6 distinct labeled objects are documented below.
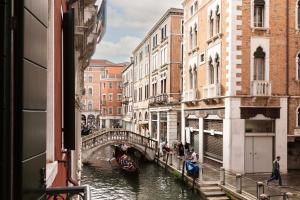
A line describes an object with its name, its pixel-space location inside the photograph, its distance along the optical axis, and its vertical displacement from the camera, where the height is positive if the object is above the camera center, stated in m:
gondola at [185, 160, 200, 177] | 17.05 -2.84
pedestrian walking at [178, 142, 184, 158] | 24.85 -2.92
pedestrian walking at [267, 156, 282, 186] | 14.81 -2.54
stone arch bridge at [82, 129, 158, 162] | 27.12 -2.77
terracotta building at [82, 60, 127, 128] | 72.69 +1.69
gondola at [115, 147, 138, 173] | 22.22 -3.44
